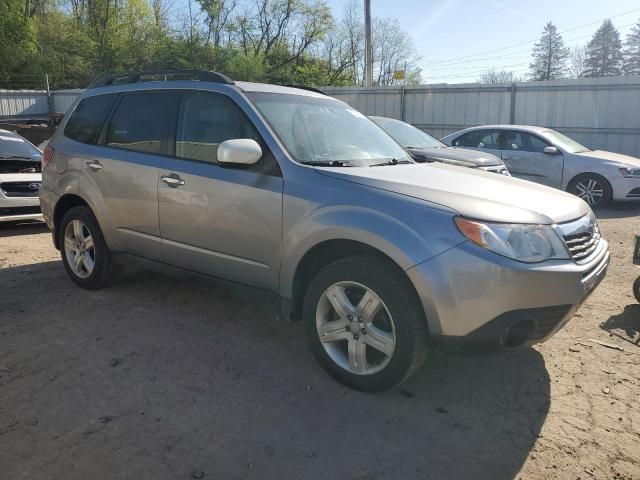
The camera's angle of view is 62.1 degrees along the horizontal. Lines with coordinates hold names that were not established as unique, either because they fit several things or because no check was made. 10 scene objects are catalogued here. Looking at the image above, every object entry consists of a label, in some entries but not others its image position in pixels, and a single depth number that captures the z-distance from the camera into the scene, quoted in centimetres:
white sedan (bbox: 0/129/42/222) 749
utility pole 2261
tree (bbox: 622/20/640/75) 6406
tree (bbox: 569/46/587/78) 6525
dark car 806
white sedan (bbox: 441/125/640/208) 960
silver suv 273
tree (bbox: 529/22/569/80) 6981
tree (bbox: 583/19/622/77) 6481
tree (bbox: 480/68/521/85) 4798
